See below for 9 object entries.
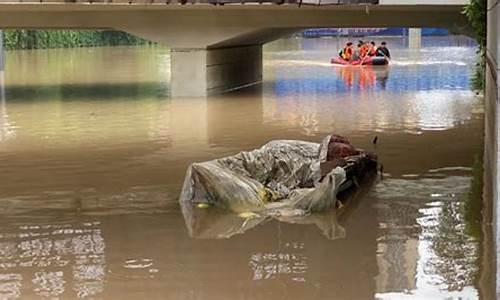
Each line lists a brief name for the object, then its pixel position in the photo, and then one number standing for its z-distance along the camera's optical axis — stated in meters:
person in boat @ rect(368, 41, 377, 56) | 36.53
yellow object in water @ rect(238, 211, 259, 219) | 8.88
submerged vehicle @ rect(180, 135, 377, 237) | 9.09
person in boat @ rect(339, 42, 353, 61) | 36.69
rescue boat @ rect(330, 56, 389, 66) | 35.54
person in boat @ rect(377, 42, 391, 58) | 36.59
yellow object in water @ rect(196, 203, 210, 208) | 9.34
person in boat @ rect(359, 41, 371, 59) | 36.53
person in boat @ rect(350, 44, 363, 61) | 36.48
